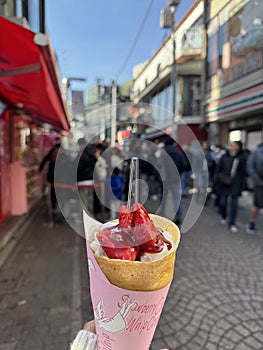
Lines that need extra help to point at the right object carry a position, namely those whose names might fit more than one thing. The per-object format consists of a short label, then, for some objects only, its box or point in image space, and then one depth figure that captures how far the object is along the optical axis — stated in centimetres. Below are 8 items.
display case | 574
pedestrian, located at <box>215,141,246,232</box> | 504
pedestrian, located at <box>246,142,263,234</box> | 440
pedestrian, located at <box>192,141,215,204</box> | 748
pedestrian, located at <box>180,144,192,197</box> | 766
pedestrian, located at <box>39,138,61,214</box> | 522
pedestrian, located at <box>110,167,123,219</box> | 499
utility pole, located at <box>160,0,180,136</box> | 949
